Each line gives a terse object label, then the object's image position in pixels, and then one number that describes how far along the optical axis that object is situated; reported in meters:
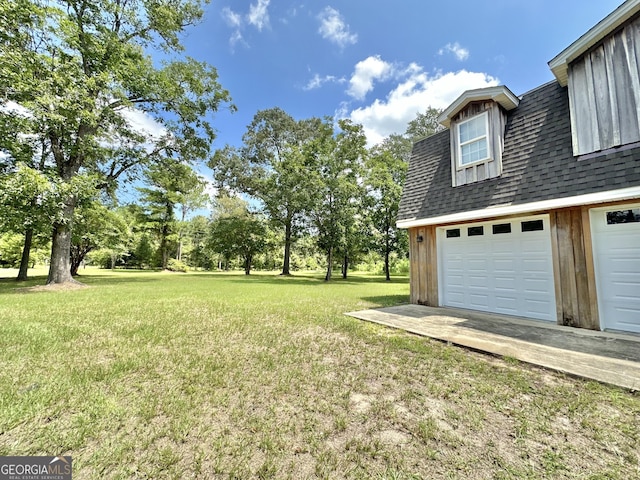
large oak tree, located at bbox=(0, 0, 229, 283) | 9.59
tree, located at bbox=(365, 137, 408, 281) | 17.92
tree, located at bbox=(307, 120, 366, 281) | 16.73
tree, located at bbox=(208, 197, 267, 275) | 23.94
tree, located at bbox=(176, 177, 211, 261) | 25.36
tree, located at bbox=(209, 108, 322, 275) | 20.47
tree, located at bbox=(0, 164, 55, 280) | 8.95
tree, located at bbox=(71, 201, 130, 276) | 15.34
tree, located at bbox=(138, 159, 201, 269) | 24.09
